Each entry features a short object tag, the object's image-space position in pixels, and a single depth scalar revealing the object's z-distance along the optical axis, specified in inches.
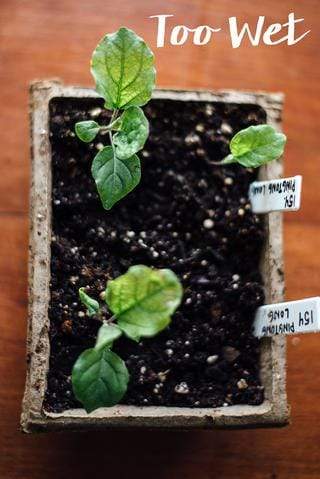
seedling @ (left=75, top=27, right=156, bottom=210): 18.2
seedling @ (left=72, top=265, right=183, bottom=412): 16.8
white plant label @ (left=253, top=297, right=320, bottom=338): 18.7
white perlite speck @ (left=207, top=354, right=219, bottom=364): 21.1
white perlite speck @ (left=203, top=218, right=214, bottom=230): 21.4
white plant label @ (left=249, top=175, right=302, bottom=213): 19.8
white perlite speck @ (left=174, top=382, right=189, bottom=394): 20.8
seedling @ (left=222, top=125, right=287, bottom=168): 19.7
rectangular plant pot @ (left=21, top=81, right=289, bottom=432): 20.1
